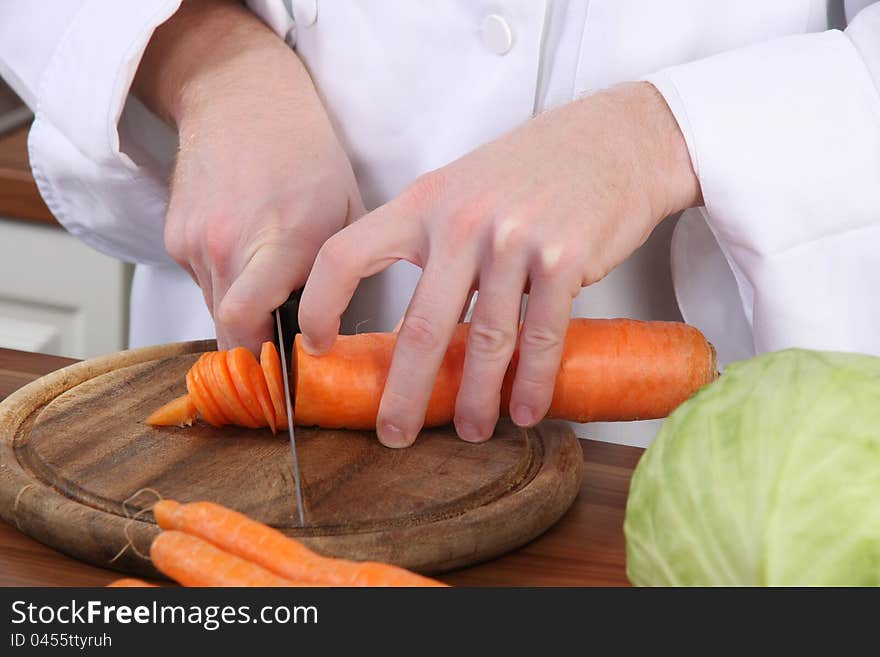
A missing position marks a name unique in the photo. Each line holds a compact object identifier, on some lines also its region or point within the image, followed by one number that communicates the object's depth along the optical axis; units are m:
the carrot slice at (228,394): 0.98
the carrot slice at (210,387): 0.98
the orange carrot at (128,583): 0.81
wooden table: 0.90
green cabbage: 0.78
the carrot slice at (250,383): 0.98
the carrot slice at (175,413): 0.99
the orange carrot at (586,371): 1.01
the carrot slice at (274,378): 1.00
